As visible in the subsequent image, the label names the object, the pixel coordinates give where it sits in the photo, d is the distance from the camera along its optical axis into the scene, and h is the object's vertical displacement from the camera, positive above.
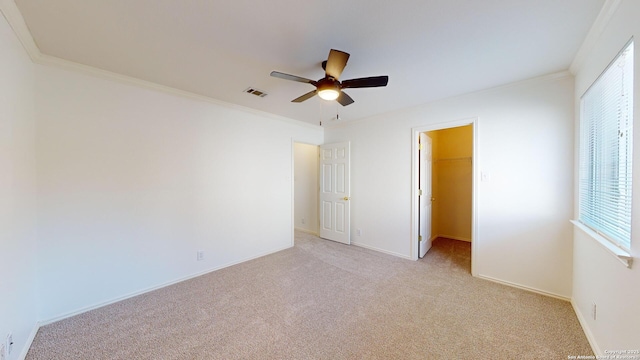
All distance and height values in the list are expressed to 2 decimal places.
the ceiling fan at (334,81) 1.75 +0.80
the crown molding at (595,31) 1.39 +1.04
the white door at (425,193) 3.48 -0.29
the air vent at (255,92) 2.71 +1.06
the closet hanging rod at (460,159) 4.48 +0.34
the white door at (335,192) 4.21 -0.33
